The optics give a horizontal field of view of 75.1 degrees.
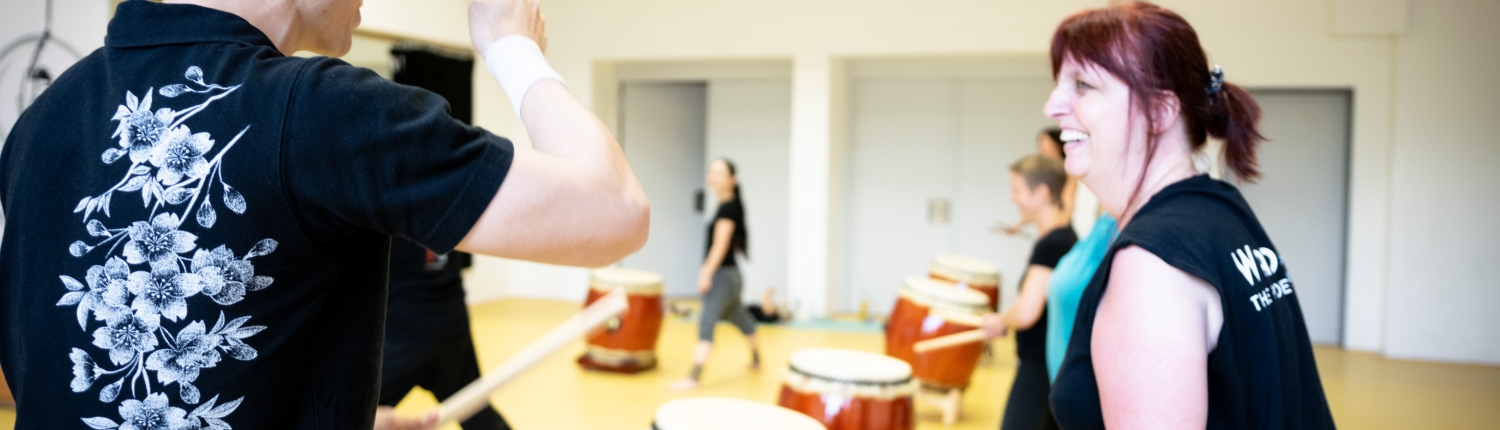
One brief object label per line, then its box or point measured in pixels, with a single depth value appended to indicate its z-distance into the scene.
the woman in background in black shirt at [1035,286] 2.89
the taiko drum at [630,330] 5.59
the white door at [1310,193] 7.25
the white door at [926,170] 8.04
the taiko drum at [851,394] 2.83
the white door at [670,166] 9.02
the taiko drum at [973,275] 5.11
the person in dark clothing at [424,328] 2.96
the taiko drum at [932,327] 4.44
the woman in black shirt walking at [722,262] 5.48
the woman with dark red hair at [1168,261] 1.14
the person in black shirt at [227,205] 0.82
